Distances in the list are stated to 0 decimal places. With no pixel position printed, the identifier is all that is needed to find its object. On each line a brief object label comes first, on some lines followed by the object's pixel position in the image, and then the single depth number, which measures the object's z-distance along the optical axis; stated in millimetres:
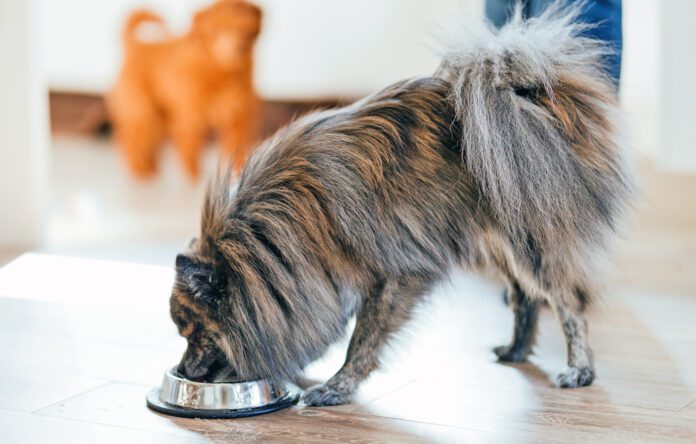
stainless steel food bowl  2104
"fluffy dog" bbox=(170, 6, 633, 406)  2154
